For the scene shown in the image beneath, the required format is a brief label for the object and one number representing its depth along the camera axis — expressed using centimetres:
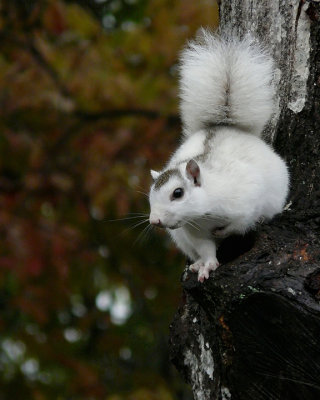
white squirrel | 557
